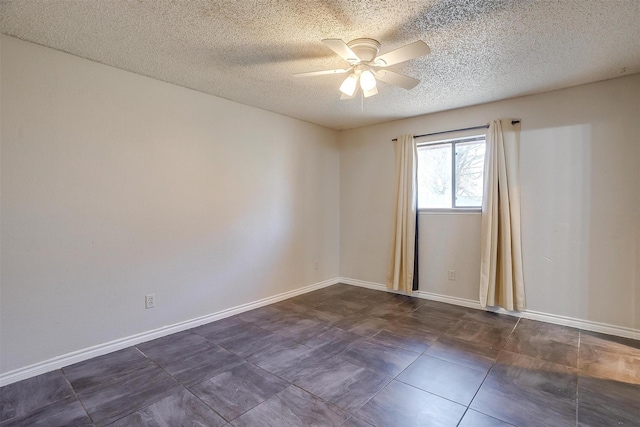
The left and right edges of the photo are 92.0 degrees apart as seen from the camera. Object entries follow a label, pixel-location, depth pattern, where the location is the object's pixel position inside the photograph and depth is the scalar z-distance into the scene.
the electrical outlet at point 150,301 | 2.75
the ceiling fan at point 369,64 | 1.95
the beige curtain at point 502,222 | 3.27
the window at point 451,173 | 3.71
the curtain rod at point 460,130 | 3.30
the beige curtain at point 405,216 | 3.98
